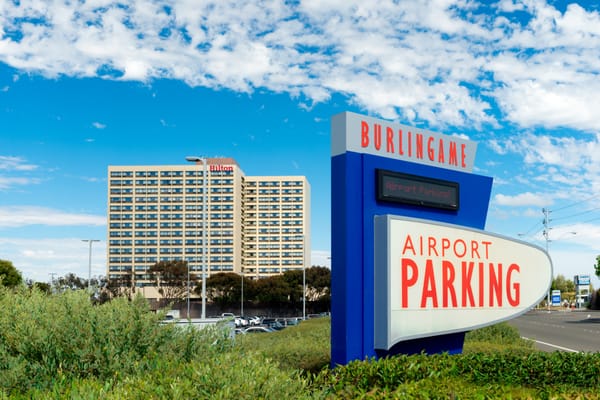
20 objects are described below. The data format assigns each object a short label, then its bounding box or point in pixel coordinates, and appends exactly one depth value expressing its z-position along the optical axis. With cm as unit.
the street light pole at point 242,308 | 10731
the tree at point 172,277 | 11281
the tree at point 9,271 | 7700
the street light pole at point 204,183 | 2991
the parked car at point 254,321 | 6856
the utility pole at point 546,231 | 10094
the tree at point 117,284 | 10968
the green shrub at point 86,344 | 701
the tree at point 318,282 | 11188
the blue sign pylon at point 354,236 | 1040
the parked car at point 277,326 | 5076
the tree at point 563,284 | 15125
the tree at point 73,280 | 10252
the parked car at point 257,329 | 4128
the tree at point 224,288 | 11406
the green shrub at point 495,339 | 1370
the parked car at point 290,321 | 6412
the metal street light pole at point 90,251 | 6868
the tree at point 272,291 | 11038
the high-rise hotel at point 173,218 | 16800
